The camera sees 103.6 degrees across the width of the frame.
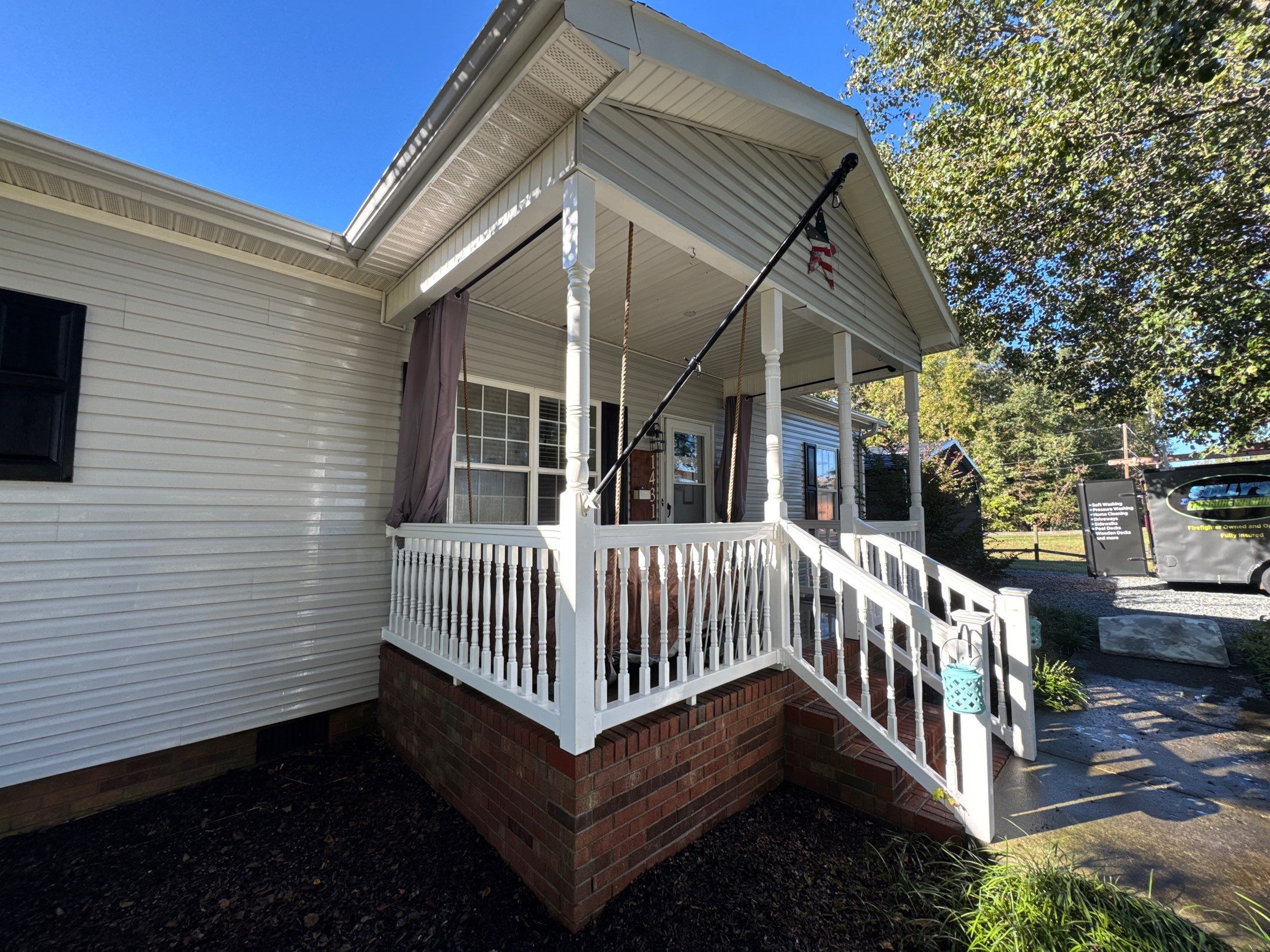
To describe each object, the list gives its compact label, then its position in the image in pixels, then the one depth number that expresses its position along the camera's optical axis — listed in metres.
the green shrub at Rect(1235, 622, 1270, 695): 4.36
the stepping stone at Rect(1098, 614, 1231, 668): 4.94
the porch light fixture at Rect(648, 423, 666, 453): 6.04
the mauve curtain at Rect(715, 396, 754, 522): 6.70
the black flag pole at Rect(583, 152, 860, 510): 2.34
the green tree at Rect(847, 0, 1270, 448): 5.25
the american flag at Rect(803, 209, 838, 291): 3.12
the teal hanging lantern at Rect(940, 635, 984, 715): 2.30
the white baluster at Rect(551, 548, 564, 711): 2.28
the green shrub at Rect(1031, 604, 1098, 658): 5.56
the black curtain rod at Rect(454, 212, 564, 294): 2.92
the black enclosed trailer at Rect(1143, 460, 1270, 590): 8.00
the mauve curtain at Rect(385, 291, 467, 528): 3.62
